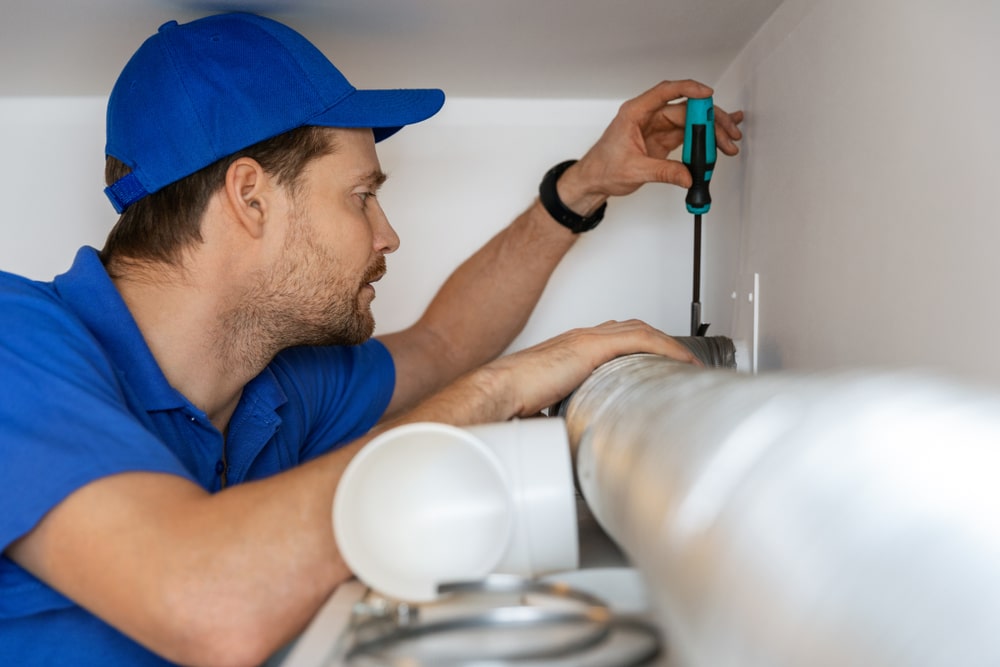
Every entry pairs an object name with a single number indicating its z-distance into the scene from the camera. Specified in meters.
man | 0.70
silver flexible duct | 0.31
